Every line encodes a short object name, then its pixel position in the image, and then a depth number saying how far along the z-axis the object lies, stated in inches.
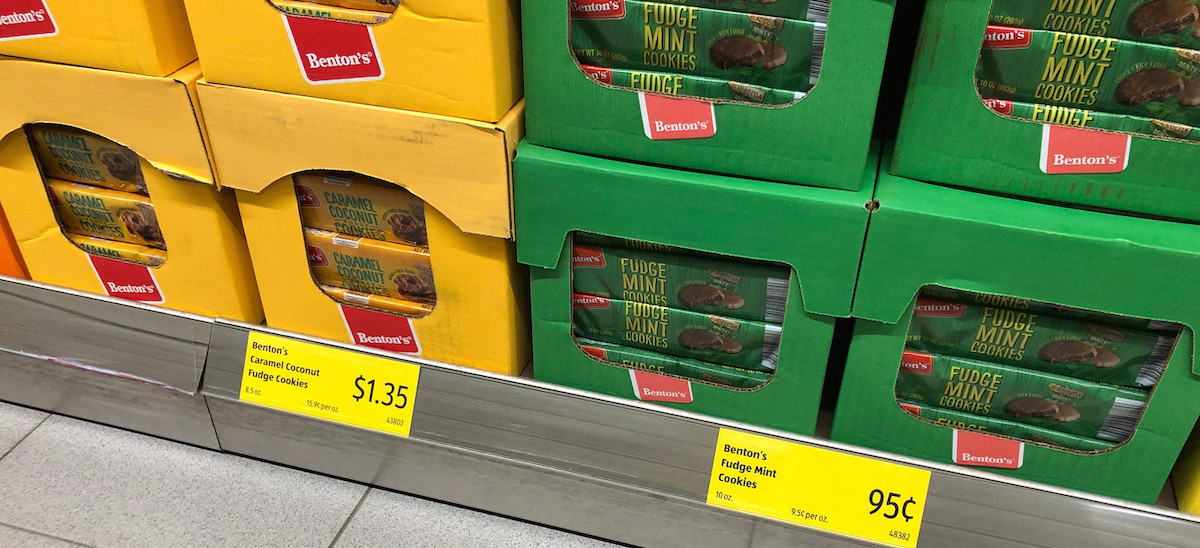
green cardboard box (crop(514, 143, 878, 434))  35.1
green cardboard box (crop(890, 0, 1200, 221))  31.7
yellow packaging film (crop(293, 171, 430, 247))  41.5
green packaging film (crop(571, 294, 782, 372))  40.3
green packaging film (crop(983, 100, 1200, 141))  31.7
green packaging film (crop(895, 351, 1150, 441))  37.6
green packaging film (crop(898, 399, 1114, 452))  39.2
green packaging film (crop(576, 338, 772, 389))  41.8
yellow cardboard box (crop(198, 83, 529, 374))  37.7
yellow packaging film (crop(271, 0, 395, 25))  35.8
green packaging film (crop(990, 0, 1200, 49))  29.6
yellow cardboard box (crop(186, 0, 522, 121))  34.8
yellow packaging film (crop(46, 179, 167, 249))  46.4
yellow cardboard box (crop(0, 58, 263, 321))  40.5
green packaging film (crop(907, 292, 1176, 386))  36.1
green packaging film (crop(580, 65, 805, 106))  34.2
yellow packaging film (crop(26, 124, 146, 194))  44.6
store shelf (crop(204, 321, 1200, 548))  39.8
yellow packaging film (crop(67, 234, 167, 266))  47.9
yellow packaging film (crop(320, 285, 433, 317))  45.0
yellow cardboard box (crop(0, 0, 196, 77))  38.4
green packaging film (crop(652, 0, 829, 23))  32.0
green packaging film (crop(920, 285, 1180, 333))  35.3
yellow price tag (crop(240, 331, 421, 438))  46.3
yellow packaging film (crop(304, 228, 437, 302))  43.4
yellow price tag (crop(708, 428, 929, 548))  40.9
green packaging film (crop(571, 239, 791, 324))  38.5
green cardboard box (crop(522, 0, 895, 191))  32.0
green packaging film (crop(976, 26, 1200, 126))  30.7
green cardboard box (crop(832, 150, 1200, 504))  32.7
